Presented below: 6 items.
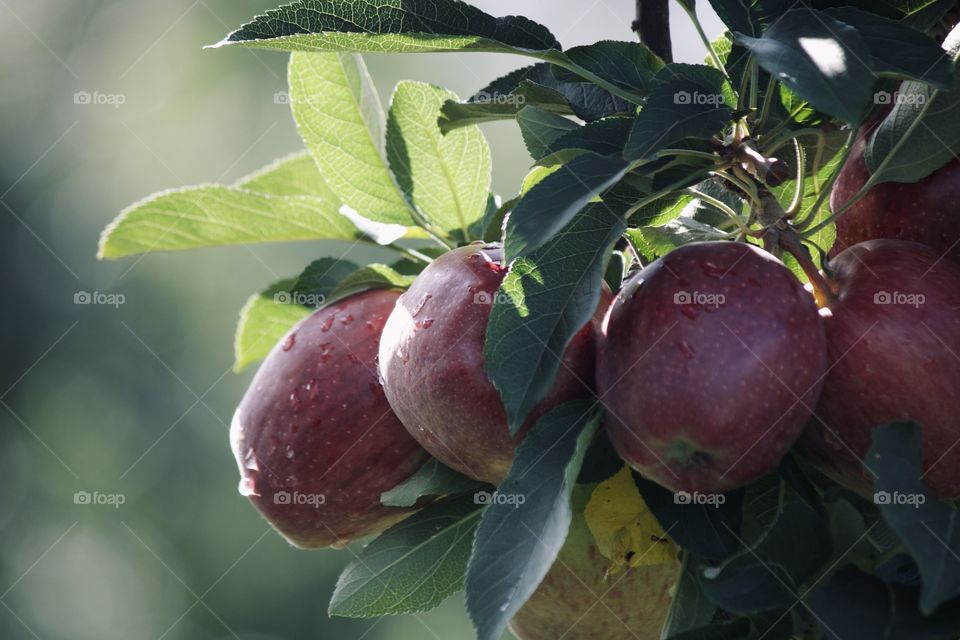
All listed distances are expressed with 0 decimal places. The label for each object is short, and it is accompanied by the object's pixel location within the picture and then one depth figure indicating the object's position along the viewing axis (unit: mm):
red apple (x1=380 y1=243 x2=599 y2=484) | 1731
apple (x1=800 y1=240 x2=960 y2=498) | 1697
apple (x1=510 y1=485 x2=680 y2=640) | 1791
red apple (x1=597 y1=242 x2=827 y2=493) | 1695
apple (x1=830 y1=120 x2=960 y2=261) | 1731
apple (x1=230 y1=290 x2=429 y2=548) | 1793
